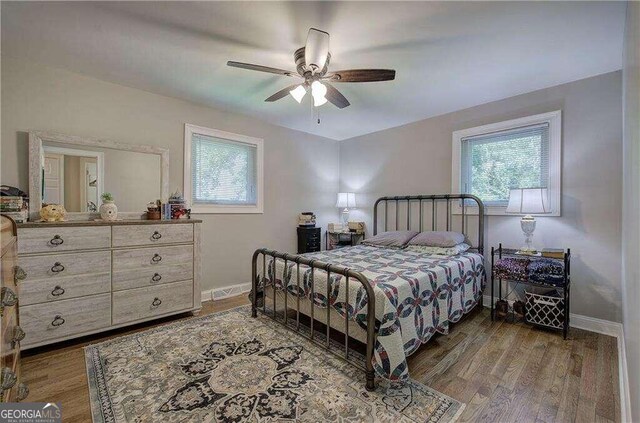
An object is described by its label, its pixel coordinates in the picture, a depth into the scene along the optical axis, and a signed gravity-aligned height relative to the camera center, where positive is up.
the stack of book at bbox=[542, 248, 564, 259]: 2.49 -0.39
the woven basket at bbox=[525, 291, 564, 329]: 2.46 -0.93
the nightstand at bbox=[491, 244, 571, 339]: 2.44 -0.66
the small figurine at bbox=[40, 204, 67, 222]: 2.32 -0.04
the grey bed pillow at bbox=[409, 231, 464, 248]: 3.05 -0.33
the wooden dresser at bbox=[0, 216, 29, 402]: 0.99 -0.49
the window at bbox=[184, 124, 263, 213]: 3.39 +0.53
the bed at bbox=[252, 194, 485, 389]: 1.72 -0.66
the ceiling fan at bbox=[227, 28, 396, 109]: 1.82 +1.05
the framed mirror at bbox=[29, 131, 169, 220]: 2.43 +0.36
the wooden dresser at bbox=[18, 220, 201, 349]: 2.12 -0.60
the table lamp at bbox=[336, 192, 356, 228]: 4.68 +0.18
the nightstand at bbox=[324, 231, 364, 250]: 4.52 -0.48
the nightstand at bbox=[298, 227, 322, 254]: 4.36 -0.48
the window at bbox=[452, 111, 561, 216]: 2.82 +0.62
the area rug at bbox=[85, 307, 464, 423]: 1.52 -1.15
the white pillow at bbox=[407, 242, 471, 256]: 2.96 -0.44
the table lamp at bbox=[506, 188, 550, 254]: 2.61 +0.06
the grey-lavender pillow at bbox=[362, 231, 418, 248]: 3.45 -0.38
